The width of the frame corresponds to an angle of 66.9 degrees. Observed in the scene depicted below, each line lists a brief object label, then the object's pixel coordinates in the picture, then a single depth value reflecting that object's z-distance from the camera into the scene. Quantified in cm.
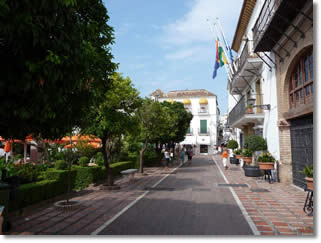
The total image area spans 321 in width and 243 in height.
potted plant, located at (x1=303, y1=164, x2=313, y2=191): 617
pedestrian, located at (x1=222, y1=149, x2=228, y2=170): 1929
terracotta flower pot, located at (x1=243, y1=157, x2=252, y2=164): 1516
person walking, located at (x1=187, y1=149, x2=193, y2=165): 2766
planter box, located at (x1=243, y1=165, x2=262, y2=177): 1265
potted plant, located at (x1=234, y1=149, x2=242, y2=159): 1865
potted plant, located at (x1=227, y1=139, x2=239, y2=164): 2227
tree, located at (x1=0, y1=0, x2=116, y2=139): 278
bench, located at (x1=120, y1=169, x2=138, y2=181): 1258
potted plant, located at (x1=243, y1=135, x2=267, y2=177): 1269
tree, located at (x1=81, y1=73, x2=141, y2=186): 1002
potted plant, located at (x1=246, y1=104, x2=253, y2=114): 1582
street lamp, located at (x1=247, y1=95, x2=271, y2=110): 1311
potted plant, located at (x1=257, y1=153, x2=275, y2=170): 1144
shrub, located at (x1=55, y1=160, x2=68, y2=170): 1286
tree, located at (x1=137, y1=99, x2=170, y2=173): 1660
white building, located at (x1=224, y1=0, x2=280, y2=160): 1259
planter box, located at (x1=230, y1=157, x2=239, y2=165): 2181
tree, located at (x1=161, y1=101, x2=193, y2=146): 2639
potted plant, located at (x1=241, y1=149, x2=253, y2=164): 1518
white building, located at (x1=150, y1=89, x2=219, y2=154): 5041
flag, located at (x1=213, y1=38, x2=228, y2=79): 2114
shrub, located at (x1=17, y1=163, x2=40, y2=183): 800
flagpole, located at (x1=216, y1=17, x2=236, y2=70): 2000
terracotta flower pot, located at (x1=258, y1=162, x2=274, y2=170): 1142
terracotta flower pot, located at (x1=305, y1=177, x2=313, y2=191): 616
